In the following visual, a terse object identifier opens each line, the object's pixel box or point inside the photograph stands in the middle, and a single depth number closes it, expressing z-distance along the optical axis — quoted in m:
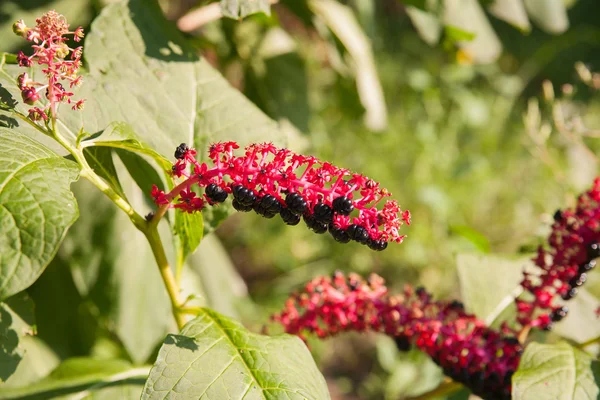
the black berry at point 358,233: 0.55
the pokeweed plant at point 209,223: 0.53
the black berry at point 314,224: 0.55
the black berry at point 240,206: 0.55
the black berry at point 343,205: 0.55
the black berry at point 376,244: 0.55
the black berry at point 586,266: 0.64
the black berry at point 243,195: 0.54
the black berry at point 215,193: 0.55
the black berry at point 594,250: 0.63
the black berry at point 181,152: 0.56
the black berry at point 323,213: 0.55
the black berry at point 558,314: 0.66
